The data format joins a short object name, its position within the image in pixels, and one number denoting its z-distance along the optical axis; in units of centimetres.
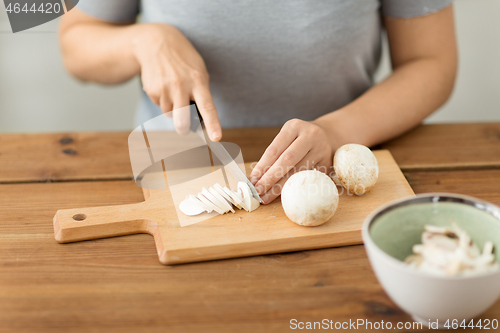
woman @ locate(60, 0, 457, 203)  104
